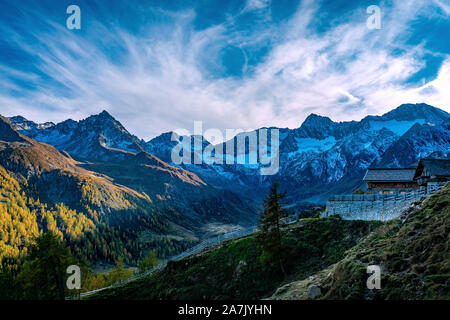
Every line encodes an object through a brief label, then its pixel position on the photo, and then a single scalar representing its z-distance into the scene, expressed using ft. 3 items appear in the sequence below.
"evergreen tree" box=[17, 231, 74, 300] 141.49
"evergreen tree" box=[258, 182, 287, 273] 116.98
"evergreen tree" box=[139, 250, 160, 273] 275.71
